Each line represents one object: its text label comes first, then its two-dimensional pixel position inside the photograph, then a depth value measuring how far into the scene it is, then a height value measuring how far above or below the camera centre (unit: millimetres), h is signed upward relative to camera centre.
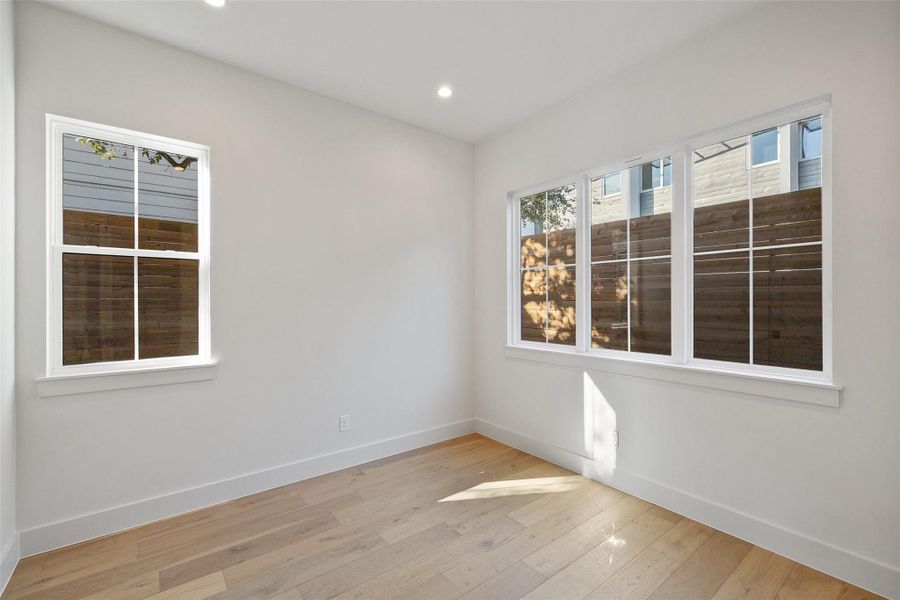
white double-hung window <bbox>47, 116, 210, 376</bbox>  2312 +302
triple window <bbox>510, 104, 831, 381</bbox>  2193 +277
